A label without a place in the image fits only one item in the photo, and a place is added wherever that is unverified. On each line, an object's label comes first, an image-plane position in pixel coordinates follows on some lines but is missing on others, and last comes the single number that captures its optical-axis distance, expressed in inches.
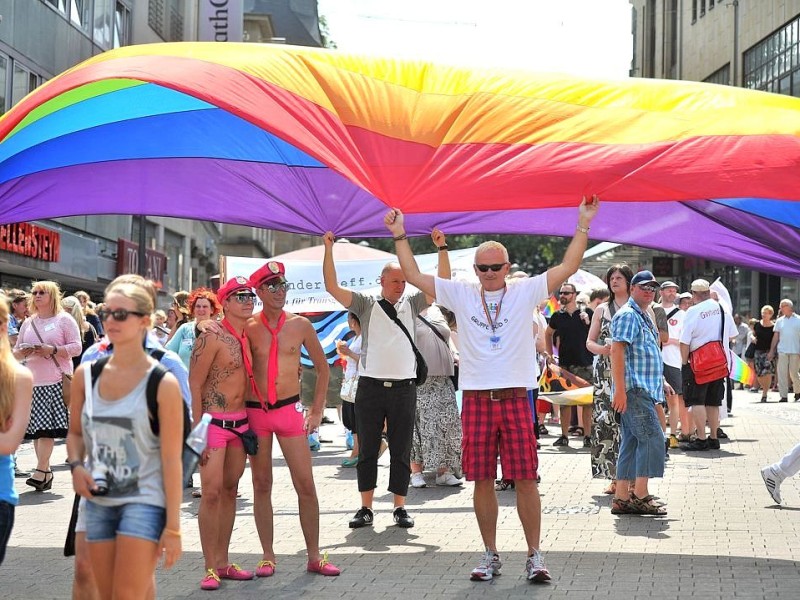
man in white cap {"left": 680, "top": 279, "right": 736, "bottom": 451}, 617.0
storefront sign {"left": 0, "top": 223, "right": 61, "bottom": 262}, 973.2
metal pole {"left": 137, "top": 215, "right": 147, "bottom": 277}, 987.9
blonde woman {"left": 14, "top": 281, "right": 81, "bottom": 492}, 490.6
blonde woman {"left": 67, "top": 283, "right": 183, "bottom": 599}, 202.8
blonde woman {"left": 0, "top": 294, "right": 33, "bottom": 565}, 215.0
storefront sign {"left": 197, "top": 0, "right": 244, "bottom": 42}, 1705.2
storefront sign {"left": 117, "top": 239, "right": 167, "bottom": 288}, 1429.6
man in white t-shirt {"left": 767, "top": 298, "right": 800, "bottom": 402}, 1040.2
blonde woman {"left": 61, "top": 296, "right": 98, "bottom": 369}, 537.6
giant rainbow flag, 331.0
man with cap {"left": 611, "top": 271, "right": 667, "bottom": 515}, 399.5
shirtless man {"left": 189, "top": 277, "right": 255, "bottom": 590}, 308.8
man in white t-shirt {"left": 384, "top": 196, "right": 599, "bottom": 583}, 308.3
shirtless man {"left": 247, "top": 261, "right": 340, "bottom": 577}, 316.5
